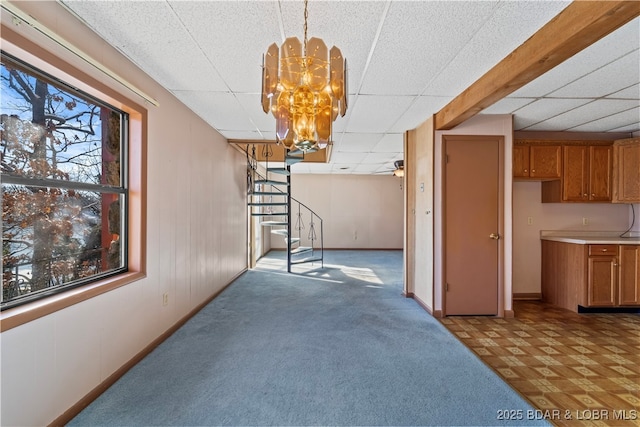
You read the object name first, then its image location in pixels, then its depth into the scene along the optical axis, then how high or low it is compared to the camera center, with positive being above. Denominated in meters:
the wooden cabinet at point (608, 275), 3.28 -0.76
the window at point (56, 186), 1.40 +0.16
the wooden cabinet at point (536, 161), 3.56 +0.67
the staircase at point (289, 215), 5.53 -0.10
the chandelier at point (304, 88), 1.55 +0.73
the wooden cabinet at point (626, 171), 3.44 +0.53
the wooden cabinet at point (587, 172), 3.61 +0.53
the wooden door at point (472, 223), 3.20 -0.13
